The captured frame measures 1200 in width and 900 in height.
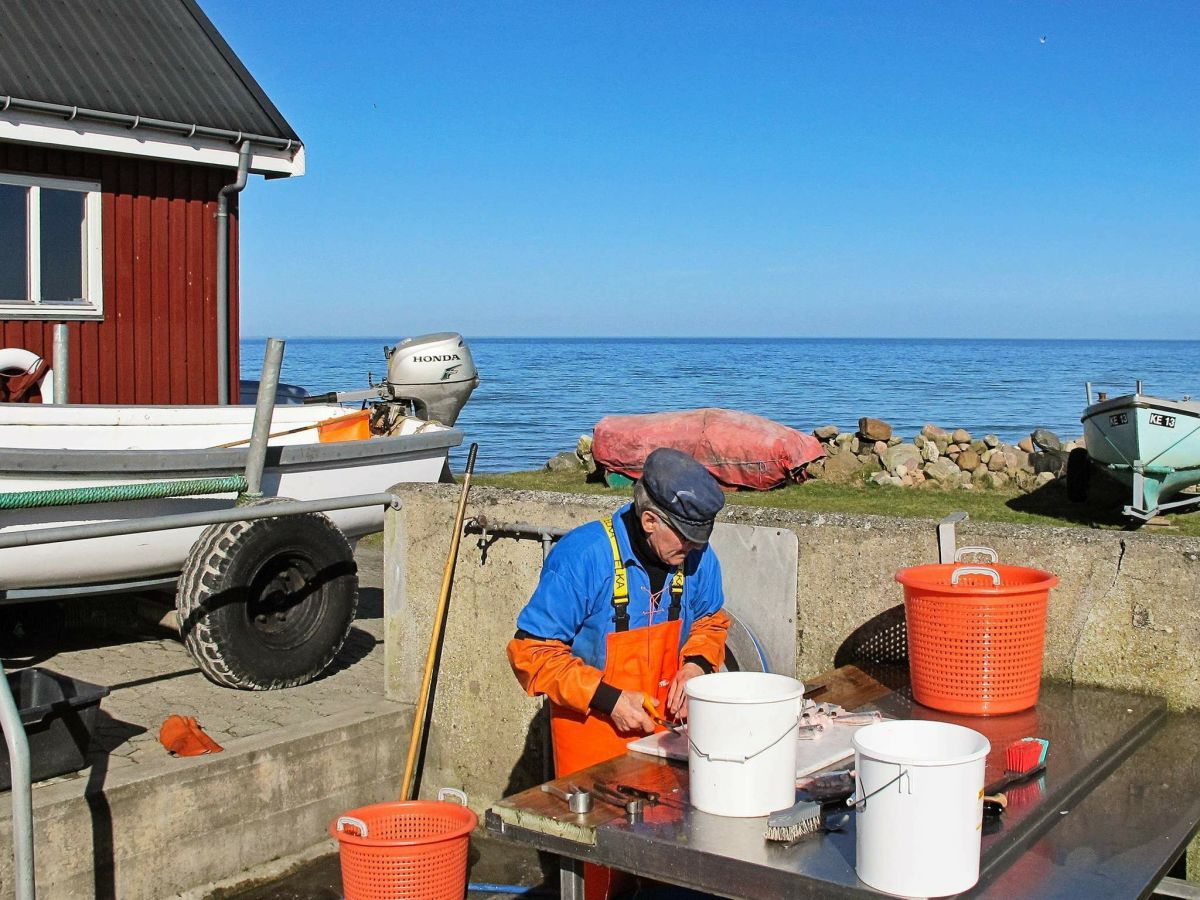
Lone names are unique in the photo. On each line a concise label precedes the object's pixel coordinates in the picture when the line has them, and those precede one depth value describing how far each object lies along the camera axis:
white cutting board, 3.51
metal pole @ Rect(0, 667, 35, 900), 4.43
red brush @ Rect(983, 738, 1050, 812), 3.33
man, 4.06
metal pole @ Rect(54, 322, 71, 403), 10.12
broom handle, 6.19
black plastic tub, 5.48
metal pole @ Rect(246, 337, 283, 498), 7.56
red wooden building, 10.01
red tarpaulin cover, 19.44
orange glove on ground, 6.05
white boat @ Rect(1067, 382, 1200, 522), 16.59
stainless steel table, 2.91
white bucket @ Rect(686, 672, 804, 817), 3.17
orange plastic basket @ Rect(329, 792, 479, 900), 4.59
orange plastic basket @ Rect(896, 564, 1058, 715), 4.04
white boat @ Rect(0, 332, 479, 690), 7.08
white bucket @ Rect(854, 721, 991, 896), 2.74
